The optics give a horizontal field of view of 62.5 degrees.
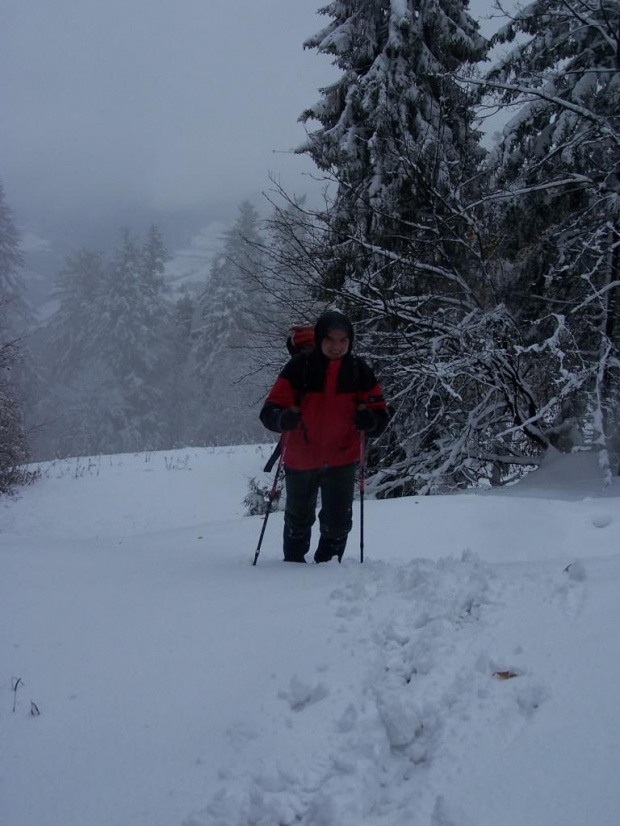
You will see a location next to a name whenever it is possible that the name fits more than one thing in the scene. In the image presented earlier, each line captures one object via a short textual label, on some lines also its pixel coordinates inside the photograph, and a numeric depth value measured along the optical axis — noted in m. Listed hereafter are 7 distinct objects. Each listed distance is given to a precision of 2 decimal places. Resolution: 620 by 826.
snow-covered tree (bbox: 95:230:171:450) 35.06
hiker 3.73
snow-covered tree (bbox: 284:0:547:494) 6.91
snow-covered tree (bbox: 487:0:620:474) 6.10
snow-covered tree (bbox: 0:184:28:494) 13.60
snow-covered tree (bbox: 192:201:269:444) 32.22
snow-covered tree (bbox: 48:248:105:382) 39.84
